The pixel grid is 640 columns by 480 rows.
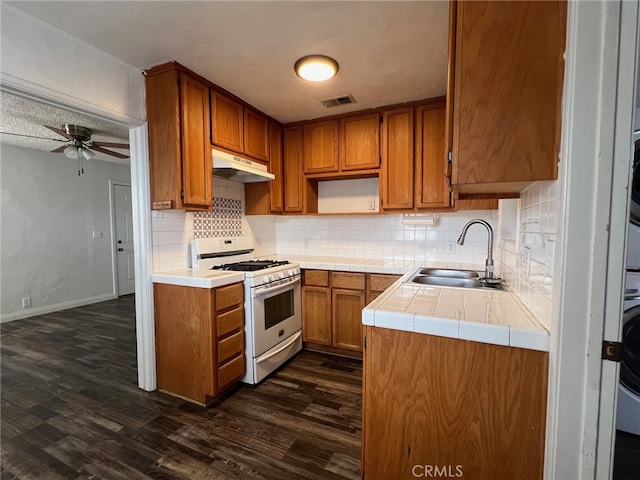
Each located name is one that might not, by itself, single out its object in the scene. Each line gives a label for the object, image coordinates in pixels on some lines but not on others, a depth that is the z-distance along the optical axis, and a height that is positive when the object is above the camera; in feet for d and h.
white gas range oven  7.32 -2.12
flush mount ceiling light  6.20 +3.55
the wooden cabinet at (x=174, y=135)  6.63 +2.14
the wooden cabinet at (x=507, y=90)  3.03 +1.51
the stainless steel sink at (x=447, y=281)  6.43 -1.28
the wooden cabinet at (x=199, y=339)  6.45 -2.72
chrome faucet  5.85 -0.84
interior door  16.25 -0.76
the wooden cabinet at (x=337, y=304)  8.48 -2.47
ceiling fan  9.92 +2.91
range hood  7.57 +1.62
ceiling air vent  8.12 +3.65
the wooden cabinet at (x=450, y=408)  3.23 -2.22
